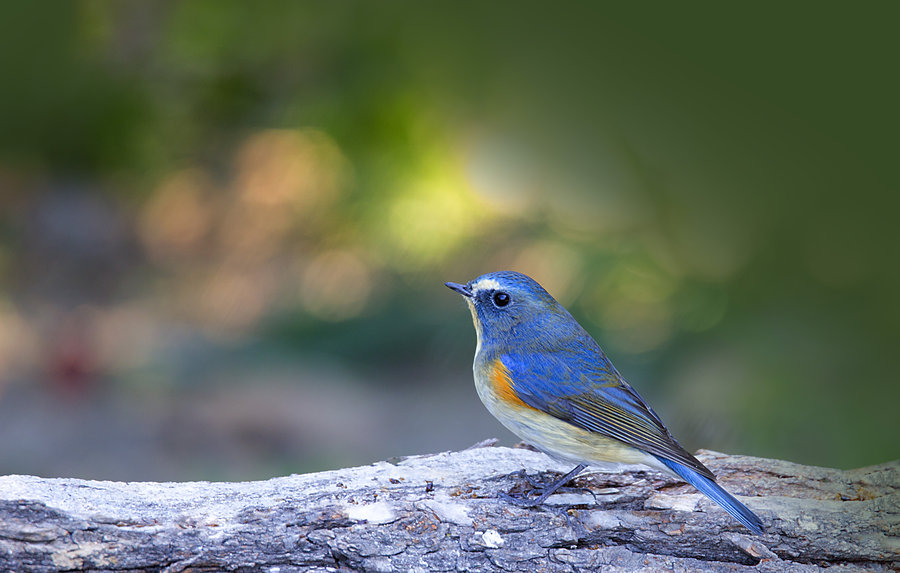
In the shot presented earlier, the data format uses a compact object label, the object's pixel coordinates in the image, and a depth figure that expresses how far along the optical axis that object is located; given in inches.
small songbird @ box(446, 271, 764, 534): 204.7
